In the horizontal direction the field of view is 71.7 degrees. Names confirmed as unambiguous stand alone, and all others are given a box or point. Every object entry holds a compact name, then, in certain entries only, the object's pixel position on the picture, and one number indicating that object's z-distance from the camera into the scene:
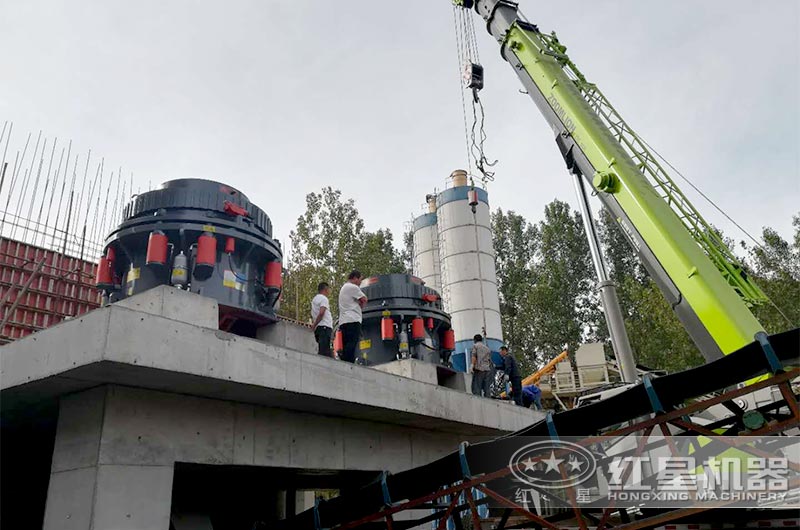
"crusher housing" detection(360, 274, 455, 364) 11.69
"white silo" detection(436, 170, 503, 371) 20.27
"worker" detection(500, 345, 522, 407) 11.69
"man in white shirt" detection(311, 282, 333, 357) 8.51
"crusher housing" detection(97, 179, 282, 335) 7.68
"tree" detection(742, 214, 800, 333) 24.09
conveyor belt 4.43
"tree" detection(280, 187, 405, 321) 24.64
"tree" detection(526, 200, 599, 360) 35.00
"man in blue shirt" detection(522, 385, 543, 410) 12.96
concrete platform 5.07
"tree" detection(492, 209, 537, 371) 35.50
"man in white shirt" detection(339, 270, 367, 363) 8.65
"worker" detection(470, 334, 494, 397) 10.84
